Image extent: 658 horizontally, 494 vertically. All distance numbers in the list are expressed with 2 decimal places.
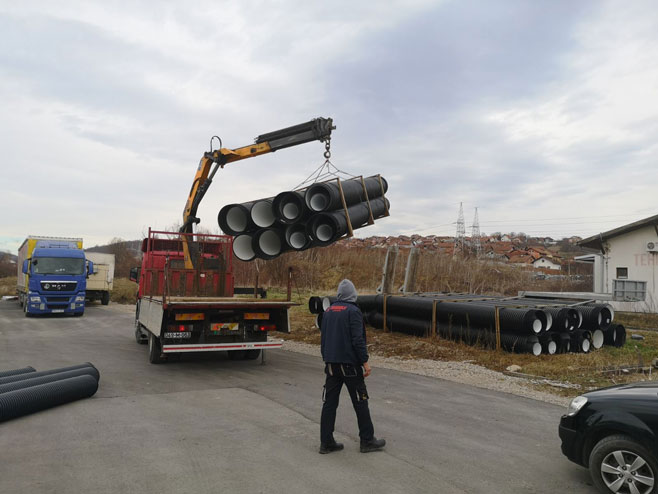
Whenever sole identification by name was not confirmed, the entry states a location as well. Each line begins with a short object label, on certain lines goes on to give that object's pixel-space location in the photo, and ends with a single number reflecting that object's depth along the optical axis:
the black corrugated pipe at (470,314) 11.41
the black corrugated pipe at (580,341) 12.32
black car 3.92
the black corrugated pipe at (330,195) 9.18
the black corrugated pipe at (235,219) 10.19
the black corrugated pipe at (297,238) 9.70
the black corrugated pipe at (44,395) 6.14
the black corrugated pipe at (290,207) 9.37
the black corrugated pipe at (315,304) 14.54
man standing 5.16
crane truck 9.42
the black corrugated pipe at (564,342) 11.98
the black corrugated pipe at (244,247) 10.39
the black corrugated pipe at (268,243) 10.07
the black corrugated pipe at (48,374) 7.38
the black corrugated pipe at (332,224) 9.29
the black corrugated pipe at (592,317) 12.70
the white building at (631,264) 22.69
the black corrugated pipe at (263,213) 10.05
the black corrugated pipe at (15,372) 7.69
